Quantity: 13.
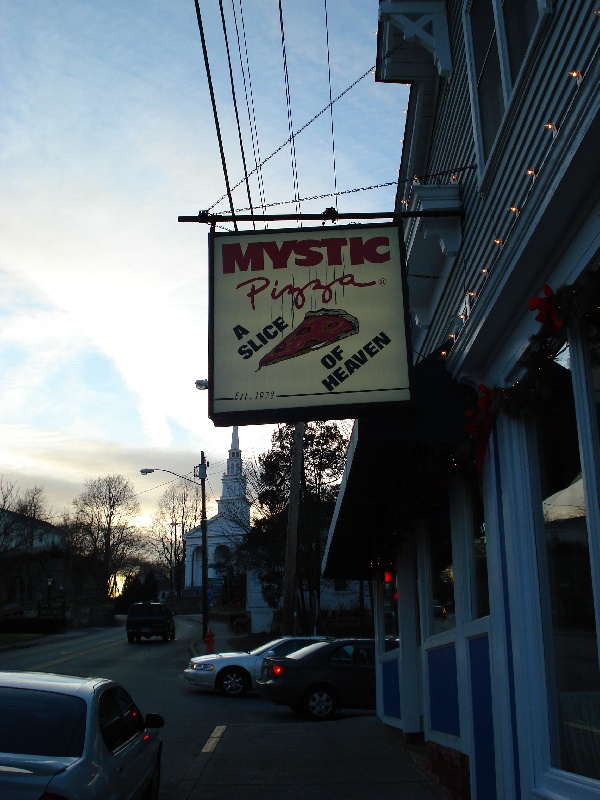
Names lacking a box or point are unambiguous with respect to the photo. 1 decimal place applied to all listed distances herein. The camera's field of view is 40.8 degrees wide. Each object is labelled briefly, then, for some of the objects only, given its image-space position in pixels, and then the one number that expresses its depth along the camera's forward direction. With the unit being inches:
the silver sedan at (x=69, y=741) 166.9
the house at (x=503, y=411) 166.9
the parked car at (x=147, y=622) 1531.7
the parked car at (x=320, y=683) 578.2
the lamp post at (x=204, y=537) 1505.8
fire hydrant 1136.6
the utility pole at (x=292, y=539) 869.2
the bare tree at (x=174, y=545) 3582.7
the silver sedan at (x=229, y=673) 719.1
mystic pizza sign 235.6
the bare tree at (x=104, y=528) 3176.7
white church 1554.1
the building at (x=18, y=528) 2369.7
